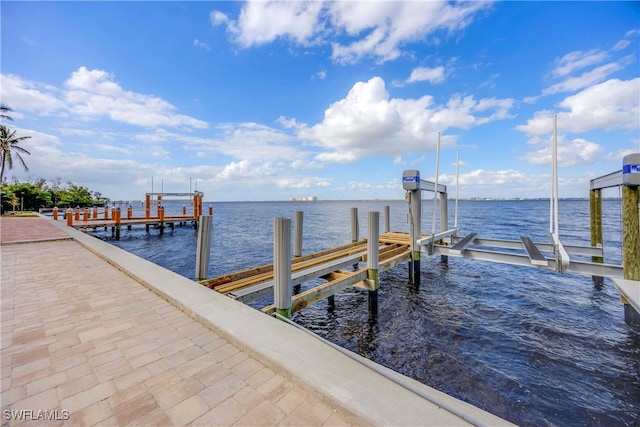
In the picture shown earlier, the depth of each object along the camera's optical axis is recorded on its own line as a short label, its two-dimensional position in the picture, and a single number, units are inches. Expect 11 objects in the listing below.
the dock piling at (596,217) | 296.6
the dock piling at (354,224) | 388.7
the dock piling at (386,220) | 457.7
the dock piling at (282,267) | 147.9
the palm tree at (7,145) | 969.5
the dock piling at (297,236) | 296.4
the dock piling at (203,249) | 196.9
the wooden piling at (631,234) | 193.5
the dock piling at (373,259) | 229.5
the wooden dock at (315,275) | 180.9
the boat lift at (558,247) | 190.4
